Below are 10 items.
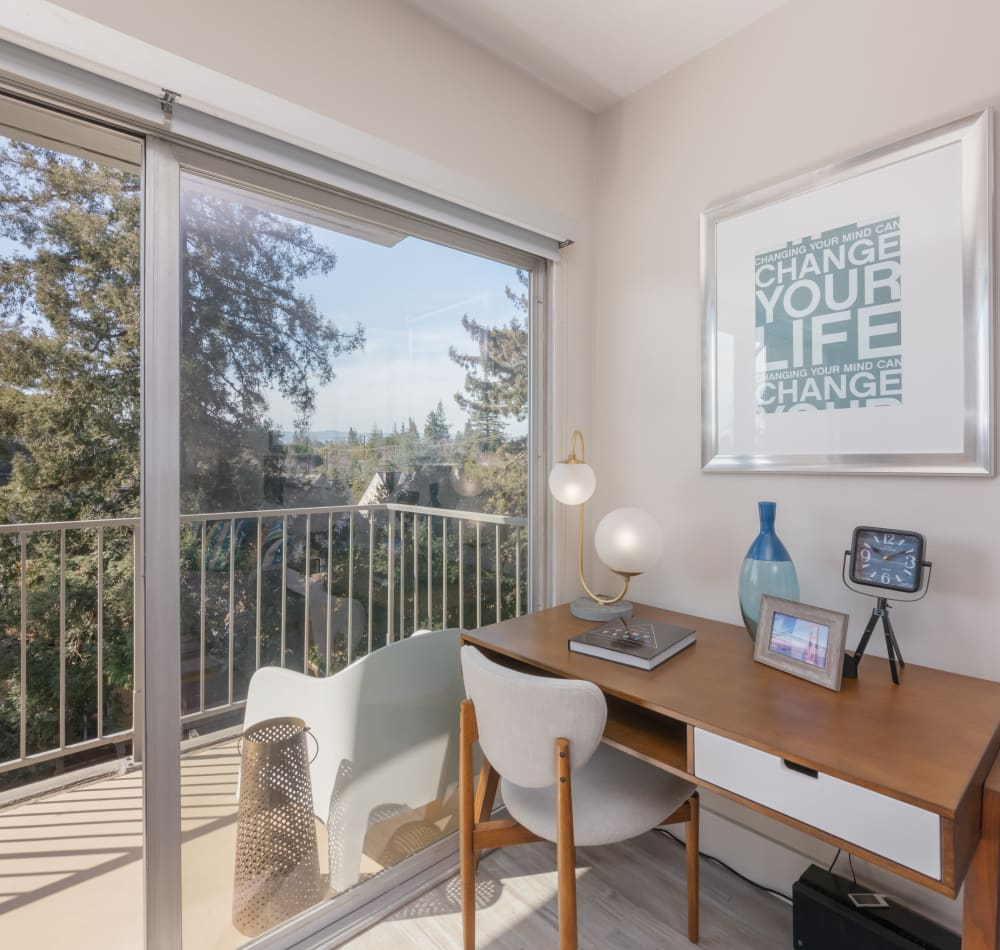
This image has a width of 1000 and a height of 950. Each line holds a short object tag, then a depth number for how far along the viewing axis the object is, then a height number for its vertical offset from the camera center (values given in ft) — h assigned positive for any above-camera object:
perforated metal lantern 4.85 -3.13
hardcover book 4.61 -1.47
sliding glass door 4.44 -0.48
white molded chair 5.21 -2.51
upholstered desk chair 3.92 -2.51
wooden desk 2.93 -1.61
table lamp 5.51 -0.63
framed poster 4.44 +1.33
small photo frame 4.03 -1.28
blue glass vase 4.90 -0.90
